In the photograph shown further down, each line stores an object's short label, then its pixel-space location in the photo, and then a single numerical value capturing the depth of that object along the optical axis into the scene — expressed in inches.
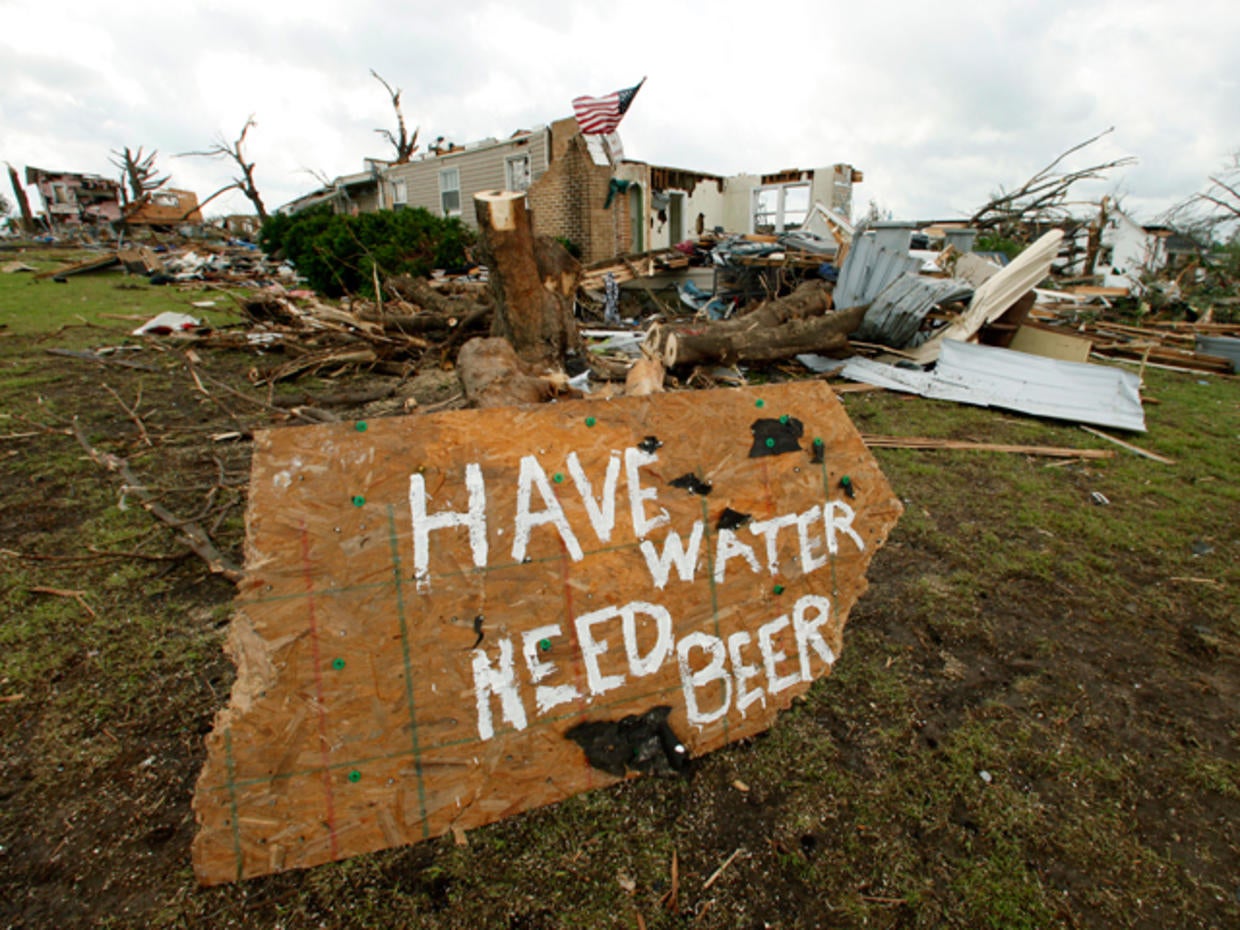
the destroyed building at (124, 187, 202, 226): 1258.6
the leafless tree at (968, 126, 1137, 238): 559.2
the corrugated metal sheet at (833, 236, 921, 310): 339.0
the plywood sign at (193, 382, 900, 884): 68.6
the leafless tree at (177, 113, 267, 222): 1248.2
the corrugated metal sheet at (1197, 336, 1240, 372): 390.3
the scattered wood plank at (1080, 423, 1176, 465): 218.7
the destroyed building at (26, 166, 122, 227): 1343.5
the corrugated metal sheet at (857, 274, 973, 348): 314.7
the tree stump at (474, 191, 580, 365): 193.8
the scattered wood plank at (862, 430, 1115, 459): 220.5
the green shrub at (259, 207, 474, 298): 549.3
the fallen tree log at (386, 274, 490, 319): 370.9
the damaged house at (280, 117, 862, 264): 617.3
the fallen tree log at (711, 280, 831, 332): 337.1
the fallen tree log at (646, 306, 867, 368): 281.0
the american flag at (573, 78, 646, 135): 522.3
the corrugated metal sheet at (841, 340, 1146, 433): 260.3
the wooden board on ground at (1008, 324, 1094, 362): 323.0
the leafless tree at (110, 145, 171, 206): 1327.5
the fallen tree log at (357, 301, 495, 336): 335.6
